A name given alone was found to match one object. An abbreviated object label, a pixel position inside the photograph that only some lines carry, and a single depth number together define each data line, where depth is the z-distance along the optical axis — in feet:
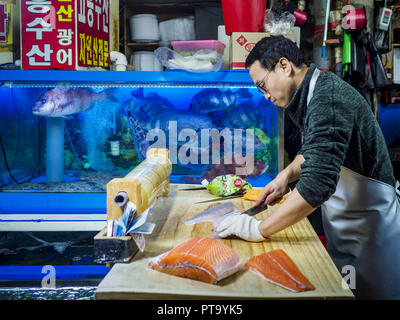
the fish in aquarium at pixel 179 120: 10.98
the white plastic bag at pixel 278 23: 10.21
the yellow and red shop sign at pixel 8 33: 10.89
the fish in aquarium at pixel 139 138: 10.96
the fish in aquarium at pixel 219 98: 10.87
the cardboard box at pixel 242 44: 10.02
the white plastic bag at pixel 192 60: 9.98
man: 5.11
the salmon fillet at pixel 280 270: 4.05
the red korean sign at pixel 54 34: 9.78
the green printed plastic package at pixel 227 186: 8.14
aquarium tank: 10.66
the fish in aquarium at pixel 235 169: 10.66
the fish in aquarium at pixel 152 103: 11.12
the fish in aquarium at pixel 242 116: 10.95
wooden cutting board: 3.93
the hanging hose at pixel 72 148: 10.73
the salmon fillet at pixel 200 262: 4.18
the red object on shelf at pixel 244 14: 10.09
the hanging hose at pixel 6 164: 10.69
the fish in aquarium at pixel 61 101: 10.22
